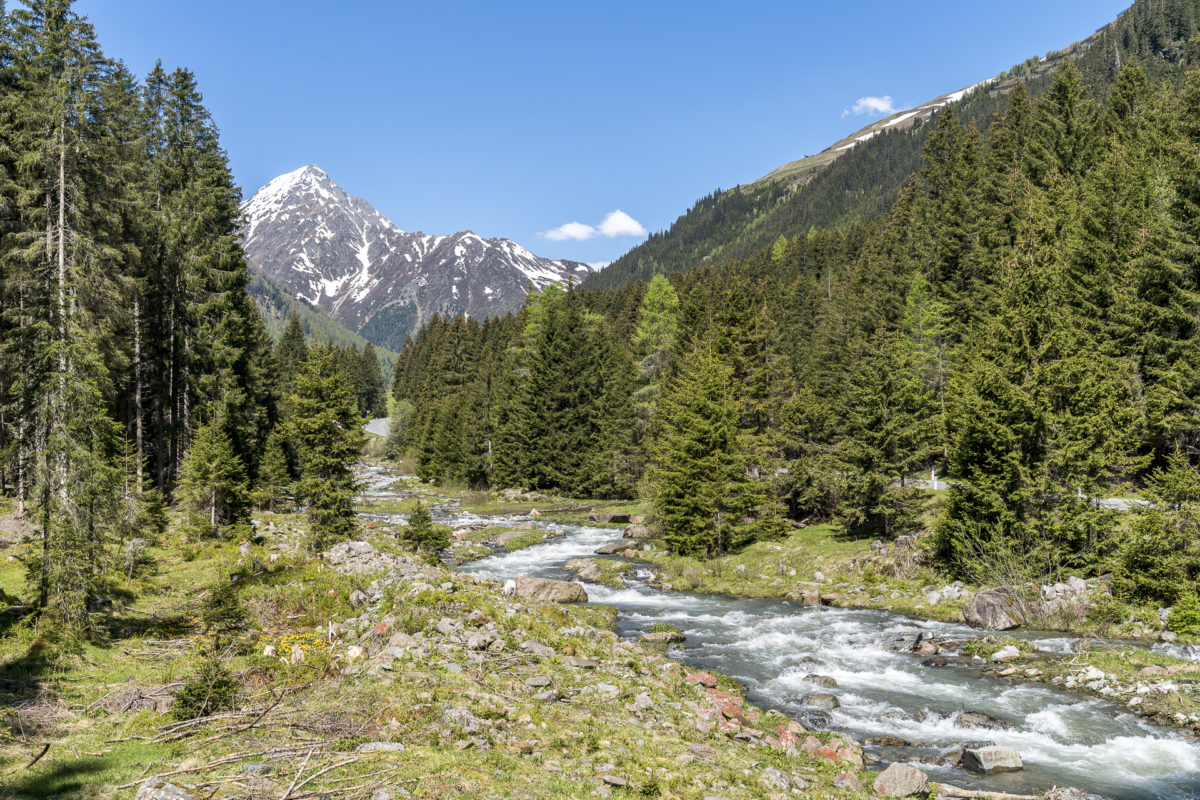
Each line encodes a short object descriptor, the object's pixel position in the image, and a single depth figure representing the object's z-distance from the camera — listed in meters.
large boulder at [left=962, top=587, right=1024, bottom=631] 21.86
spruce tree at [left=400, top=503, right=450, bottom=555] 31.42
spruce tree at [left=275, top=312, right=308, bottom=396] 94.04
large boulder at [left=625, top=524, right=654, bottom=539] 40.48
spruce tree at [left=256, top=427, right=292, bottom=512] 45.59
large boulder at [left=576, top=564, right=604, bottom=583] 32.12
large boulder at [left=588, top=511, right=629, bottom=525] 48.94
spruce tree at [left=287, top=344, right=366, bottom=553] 27.62
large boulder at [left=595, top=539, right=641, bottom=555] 38.28
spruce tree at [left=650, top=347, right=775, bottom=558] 34.72
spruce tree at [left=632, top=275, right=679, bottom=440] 60.05
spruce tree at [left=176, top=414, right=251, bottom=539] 29.91
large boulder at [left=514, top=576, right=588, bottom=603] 25.89
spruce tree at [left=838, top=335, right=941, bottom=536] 31.28
